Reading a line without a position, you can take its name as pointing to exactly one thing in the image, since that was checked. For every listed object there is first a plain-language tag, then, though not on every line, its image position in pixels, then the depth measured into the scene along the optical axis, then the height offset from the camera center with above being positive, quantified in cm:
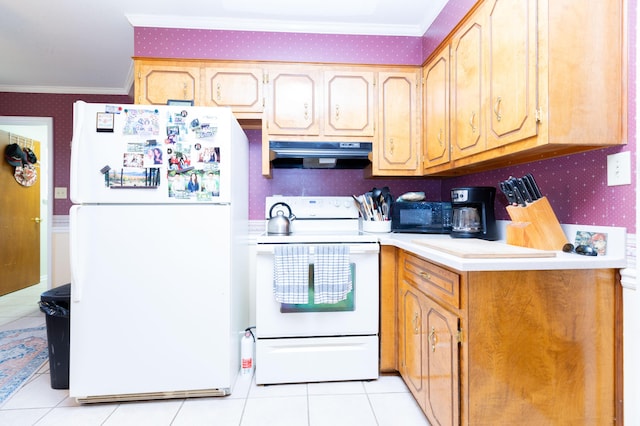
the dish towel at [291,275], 184 -36
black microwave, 218 -3
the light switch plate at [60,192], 345 +22
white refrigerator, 164 -20
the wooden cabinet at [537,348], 115 -50
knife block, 137 -7
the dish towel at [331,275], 184 -36
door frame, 342 +69
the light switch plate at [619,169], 116 +17
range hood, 223 +43
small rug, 193 -103
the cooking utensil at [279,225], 212 -8
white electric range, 185 -58
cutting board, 117 -15
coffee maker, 176 +0
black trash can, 180 -69
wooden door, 386 -20
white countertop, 112 -18
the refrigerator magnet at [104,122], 163 +47
